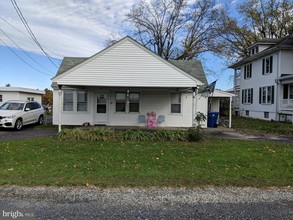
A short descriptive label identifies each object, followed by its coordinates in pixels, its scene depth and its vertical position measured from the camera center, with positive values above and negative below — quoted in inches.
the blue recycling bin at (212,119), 671.8 -21.4
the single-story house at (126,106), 674.8 +9.0
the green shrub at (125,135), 425.1 -43.9
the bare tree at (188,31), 1398.9 +436.6
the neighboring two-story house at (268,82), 871.7 +111.9
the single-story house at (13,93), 1258.2 +67.5
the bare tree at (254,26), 1467.9 +502.5
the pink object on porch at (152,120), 654.5 -26.6
